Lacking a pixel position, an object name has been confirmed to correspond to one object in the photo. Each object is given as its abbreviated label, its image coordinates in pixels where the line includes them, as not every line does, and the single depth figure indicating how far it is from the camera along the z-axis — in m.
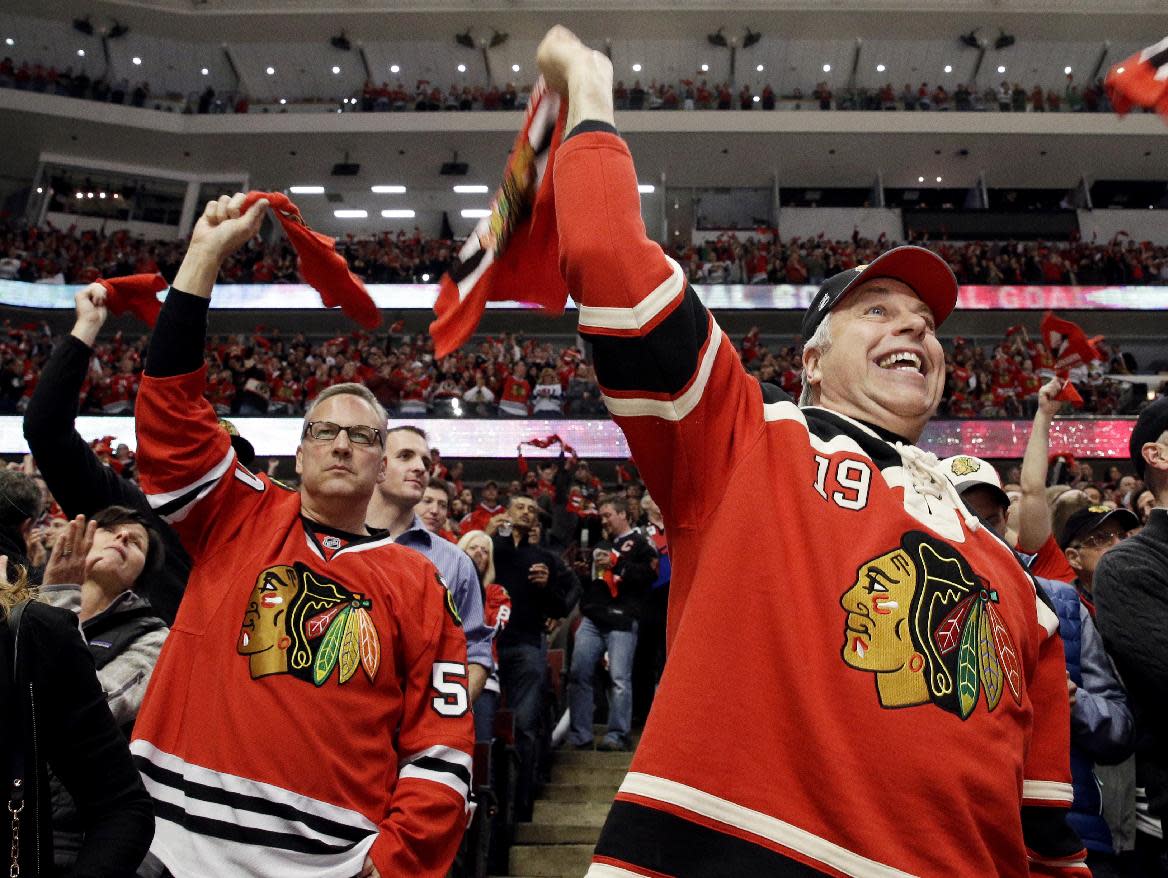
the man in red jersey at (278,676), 1.80
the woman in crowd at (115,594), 2.17
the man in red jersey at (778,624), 1.00
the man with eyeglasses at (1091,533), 2.81
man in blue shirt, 3.14
